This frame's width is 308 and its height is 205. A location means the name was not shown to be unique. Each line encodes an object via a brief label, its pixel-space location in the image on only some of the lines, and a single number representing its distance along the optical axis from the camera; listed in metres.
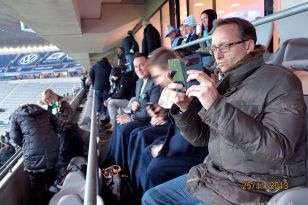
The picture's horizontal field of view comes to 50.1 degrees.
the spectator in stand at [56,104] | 4.42
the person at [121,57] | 7.41
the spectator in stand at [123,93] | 4.42
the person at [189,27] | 3.71
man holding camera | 1.04
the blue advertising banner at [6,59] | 31.55
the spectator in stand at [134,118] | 2.68
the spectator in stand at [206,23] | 3.25
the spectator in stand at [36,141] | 3.38
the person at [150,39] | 5.39
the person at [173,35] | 4.26
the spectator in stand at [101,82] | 6.30
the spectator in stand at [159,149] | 1.83
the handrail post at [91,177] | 0.86
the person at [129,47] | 6.22
